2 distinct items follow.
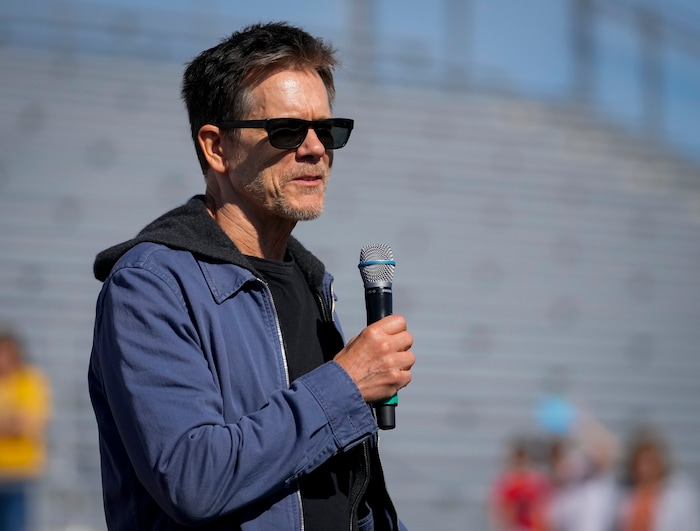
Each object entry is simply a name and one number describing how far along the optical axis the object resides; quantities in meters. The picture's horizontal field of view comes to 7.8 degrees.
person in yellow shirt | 13.03
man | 6.81
